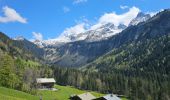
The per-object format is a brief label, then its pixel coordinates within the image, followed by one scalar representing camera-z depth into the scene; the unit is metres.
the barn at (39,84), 75.78
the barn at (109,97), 49.90
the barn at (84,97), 58.08
